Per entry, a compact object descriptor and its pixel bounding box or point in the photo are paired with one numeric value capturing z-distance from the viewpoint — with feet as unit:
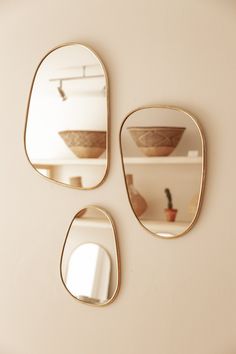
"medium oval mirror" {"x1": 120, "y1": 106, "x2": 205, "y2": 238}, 4.04
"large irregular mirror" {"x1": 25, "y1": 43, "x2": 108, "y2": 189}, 4.41
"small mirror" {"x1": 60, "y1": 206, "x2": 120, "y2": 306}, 4.38
